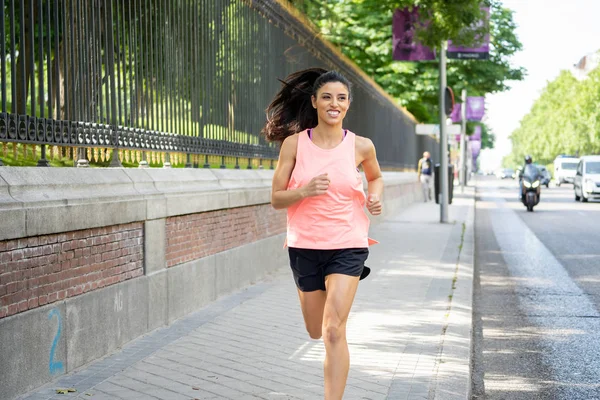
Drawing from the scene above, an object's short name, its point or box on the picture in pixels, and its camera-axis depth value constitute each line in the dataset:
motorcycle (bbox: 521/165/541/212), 31.36
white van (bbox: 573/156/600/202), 39.41
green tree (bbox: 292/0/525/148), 35.84
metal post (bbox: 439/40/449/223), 22.23
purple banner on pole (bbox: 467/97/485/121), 50.34
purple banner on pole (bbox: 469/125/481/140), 89.11
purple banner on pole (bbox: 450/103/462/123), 50.89
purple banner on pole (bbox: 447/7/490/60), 26.64
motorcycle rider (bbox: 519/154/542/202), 31.77
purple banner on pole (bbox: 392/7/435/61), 20.25
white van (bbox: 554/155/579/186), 74.94
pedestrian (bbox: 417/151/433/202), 35.88
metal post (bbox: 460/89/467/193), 42.59
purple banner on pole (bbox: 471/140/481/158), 95.81
